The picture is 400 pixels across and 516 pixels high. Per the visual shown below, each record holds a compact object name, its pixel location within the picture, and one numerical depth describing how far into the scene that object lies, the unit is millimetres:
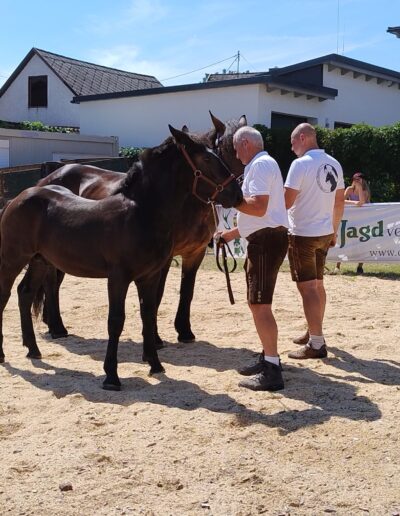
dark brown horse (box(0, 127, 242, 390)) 4828
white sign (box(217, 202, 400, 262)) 11695
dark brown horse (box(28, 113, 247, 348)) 5883
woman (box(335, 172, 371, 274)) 11754
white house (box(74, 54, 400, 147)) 21500
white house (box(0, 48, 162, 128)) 30125
